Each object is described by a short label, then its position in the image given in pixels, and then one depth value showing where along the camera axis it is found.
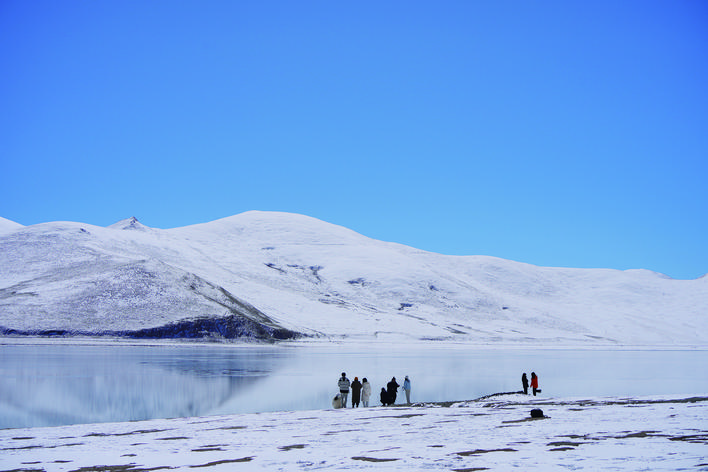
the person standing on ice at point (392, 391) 32.56
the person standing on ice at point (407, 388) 34.50
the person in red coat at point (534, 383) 36.44
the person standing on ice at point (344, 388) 31.77
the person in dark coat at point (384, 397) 32.62
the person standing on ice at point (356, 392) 32.34
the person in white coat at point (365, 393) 32.59
